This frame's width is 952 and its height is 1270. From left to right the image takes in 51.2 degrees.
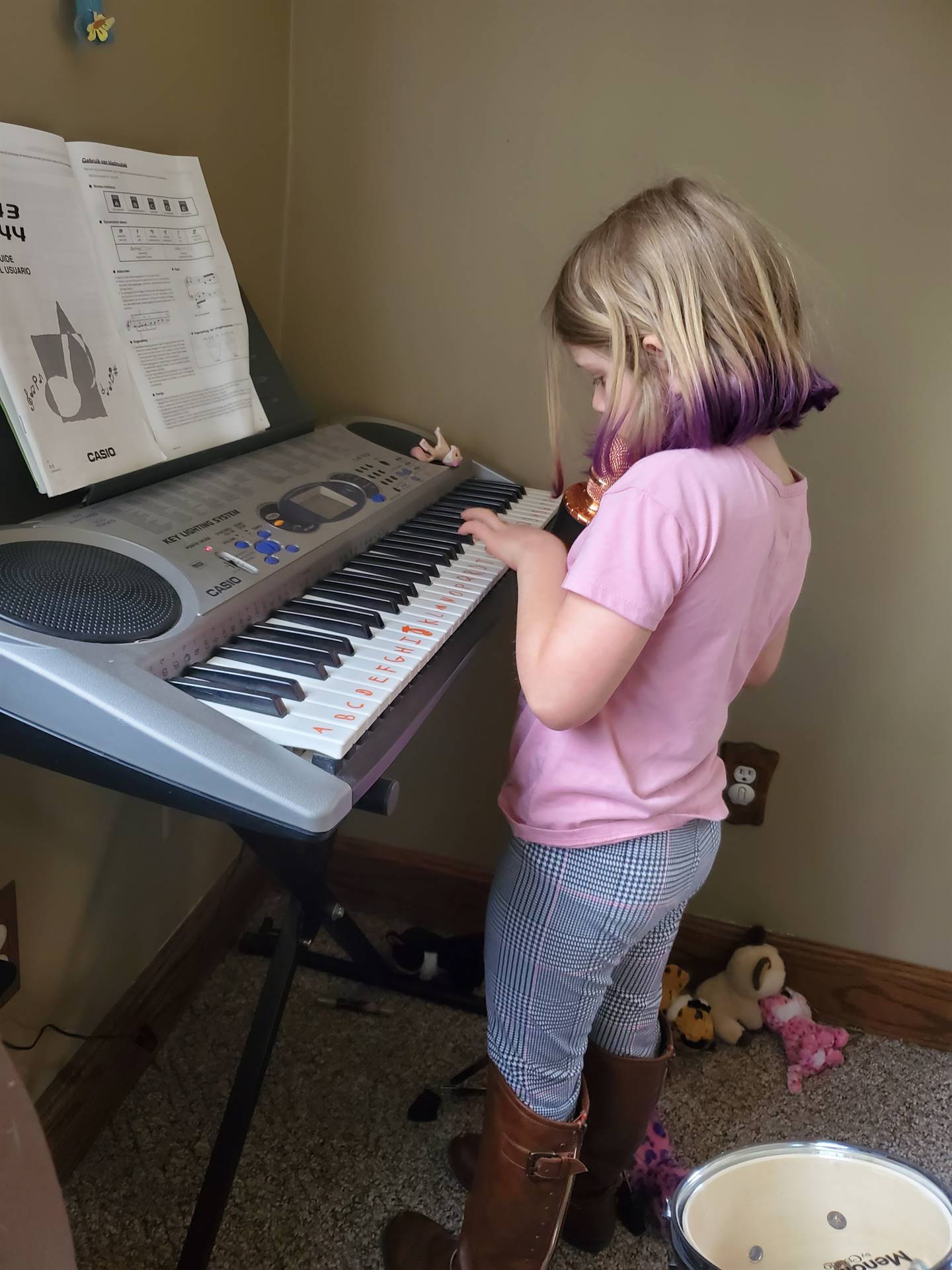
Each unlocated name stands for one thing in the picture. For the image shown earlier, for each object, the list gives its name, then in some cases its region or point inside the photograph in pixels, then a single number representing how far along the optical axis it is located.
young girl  0.79
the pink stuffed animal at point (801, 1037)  1.57
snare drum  0.88
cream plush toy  1.62
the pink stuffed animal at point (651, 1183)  1.29
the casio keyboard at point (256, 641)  0.66
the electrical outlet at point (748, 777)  1.62
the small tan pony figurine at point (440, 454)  1.43
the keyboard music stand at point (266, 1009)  1.05
